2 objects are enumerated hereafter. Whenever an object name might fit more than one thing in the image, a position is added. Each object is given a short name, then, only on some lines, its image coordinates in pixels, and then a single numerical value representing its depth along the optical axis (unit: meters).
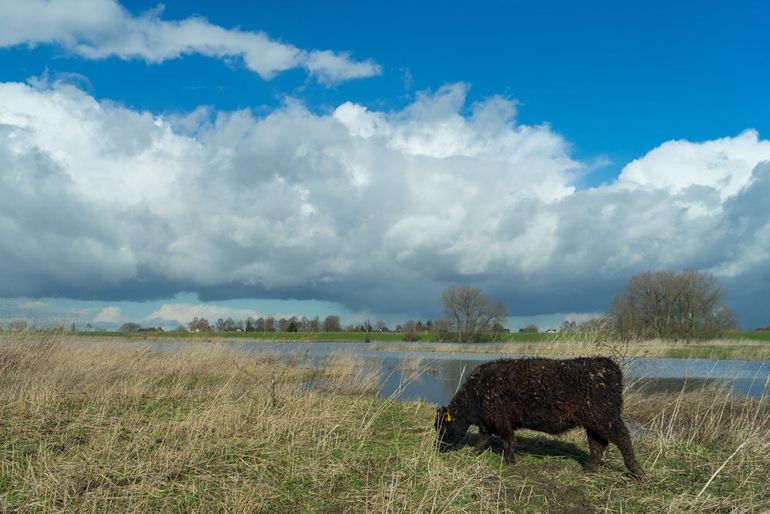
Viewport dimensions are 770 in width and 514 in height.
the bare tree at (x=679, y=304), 48.94
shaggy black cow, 7.16
